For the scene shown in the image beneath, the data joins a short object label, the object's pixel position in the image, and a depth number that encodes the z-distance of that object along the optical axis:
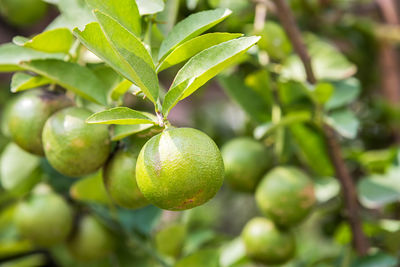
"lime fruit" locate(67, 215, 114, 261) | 0.66
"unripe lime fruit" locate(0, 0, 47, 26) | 0.74
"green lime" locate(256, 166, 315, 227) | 0.63
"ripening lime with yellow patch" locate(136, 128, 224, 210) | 0.46
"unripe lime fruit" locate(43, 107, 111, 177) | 0.51
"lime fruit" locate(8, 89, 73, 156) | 0.54
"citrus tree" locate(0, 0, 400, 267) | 0.47
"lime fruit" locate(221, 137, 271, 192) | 0.66
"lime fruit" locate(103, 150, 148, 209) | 0.51
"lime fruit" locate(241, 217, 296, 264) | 0.65
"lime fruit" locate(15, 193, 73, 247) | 0.63
